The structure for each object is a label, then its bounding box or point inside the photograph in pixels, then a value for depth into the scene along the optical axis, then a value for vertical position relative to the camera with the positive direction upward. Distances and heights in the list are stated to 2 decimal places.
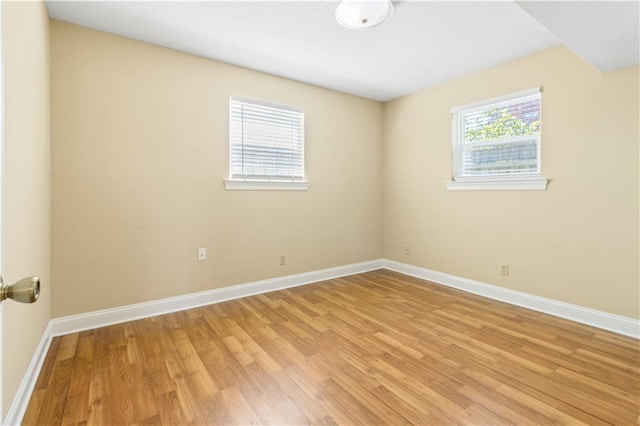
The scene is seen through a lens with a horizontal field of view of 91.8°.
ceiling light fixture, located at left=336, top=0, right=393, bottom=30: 2.13 +1.42
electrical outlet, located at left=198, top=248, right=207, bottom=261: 3.01 -0.43
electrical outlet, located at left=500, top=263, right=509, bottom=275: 3.16 -0.60
